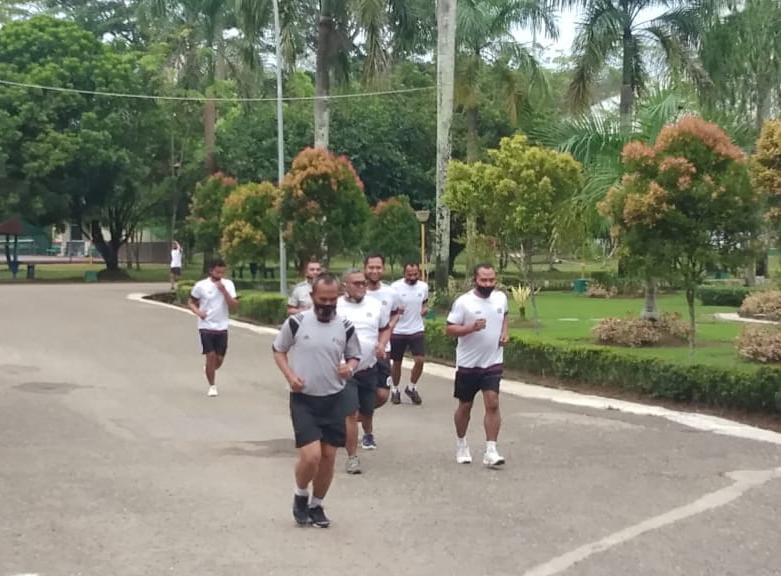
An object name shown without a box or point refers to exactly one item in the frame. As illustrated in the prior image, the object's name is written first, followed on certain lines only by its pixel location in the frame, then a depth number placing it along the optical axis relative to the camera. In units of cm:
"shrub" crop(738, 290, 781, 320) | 2278
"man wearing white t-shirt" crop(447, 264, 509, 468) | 888
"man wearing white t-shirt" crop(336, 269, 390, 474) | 879
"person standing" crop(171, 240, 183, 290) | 3770
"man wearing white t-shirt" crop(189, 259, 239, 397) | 1310
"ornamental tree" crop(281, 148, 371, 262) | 2514
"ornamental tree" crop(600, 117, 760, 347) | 1345
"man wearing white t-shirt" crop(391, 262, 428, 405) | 1247
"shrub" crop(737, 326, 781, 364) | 1382
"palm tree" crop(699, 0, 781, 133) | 2688
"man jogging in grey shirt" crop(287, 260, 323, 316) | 905
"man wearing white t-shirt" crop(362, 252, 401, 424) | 956
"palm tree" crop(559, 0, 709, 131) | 2644
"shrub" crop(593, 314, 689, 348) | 1636
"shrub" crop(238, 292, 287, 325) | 2514
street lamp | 3084
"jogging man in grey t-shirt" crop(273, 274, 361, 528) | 686
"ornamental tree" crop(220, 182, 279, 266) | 3334
